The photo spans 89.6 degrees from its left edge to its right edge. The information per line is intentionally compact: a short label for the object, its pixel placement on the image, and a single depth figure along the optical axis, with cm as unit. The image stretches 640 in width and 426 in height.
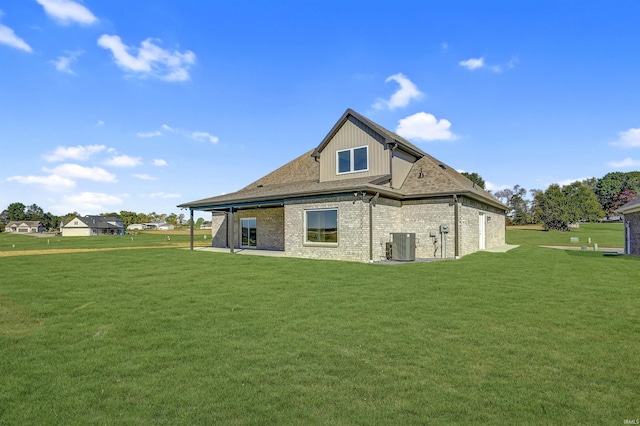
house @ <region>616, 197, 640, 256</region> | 1705
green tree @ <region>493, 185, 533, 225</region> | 6066
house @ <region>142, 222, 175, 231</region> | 11231
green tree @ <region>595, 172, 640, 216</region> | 7238
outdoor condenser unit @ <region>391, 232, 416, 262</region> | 1377
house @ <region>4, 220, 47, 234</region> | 10181
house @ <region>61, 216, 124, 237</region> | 7956
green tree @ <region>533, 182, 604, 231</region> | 4612
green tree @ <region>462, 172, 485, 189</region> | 4306
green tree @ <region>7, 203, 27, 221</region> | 11700
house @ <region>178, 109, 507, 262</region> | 1400
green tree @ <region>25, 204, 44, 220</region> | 11582
